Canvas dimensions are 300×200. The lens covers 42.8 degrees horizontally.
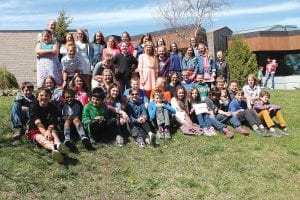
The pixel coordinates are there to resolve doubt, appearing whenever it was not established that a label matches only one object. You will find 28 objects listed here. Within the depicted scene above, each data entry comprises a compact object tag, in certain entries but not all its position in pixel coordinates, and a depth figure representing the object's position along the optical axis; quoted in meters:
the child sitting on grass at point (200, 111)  7.82
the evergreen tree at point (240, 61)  18.96
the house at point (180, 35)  24.89
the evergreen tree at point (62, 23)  19.65
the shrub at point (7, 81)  16.66
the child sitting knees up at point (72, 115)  6.61
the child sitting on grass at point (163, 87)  7.95
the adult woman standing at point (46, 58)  7.47
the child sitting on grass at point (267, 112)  8.30
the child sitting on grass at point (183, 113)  7.72
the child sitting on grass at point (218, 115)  7.92
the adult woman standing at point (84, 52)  7.81
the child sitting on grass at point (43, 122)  6.37
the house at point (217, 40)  22.90
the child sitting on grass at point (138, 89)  7.61
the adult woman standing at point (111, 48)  8.13
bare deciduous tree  28.63
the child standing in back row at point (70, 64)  7.62
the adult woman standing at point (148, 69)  8.07
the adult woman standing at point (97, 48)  8.16
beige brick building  20.29
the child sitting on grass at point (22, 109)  6.81
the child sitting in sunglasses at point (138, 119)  7.15
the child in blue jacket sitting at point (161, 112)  7.45
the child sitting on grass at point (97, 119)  6.86
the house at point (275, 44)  24.19
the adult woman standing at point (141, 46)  8.44
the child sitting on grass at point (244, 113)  8.17
